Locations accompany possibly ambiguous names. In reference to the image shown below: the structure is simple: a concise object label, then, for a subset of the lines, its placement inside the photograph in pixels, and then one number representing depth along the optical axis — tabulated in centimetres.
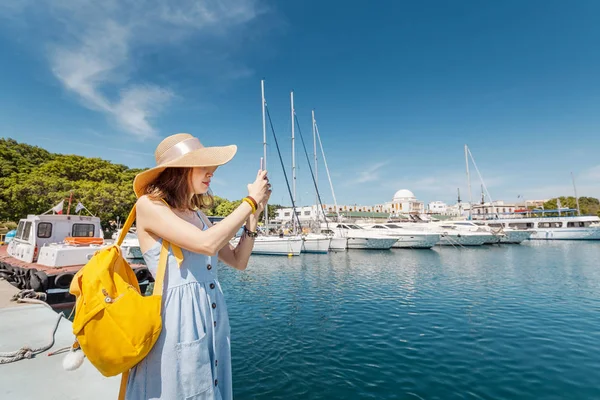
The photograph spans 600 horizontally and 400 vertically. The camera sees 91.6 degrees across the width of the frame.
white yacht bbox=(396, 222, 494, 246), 3575
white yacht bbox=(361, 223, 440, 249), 3198
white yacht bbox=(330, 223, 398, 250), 3061
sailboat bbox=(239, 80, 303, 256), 2586
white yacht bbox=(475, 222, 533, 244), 3879
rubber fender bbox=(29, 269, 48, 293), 862
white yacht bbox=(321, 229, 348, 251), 2886
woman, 139
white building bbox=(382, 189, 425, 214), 12294
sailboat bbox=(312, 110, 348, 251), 2903
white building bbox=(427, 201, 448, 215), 14262
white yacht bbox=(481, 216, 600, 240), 4416
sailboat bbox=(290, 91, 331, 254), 2678
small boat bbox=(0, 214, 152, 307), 886
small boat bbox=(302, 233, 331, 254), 2678
